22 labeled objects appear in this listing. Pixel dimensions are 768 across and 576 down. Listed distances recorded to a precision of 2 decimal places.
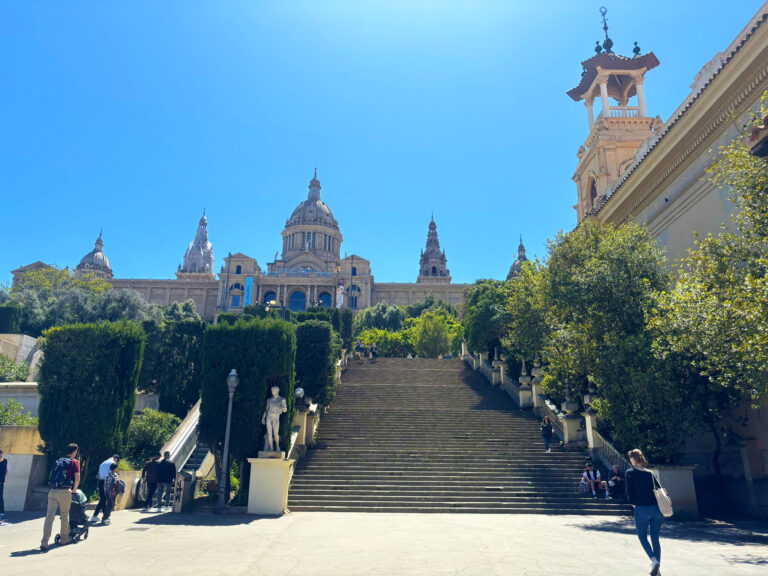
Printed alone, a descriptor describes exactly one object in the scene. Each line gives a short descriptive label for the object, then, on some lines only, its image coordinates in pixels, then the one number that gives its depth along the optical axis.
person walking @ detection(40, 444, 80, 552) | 7.07
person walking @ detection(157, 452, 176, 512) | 12.27
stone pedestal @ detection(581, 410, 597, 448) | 16.19
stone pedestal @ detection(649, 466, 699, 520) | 11.90
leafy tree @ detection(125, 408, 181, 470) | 16.88
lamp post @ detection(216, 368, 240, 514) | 11.62
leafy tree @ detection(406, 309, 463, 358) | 47.47
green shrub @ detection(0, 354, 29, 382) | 24.05
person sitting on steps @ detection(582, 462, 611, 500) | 13.29
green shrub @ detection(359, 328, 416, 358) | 50.03
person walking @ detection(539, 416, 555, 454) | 16.81
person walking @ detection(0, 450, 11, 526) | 9.69
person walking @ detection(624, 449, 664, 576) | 5.94
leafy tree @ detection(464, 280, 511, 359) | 30.42
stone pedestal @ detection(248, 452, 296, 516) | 11.59
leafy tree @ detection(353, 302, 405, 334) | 66.74
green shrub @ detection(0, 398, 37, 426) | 15.97
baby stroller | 7.58
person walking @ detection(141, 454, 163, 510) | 12.18
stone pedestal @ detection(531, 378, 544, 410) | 20.58
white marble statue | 12.00
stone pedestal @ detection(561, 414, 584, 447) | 16.78
